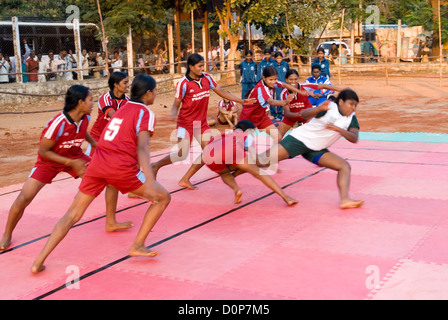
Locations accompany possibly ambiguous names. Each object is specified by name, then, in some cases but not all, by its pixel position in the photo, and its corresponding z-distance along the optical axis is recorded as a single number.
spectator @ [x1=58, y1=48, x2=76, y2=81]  20.79
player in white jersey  6.40
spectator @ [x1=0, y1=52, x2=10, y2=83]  19.33
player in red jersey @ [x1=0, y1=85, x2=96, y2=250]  5.25
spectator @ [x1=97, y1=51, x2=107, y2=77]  22.19
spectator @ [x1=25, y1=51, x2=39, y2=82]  19.88
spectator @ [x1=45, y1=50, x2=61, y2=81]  20.56
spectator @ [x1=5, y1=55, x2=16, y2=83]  19.80
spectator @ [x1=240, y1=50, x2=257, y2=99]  16.69
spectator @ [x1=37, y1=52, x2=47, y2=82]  20.16
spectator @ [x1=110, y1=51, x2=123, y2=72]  21.93
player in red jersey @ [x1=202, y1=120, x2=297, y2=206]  6.55
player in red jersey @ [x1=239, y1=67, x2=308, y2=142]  8.13
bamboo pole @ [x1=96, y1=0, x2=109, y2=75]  19.55
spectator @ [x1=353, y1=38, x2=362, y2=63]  35.81
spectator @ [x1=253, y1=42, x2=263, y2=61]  30.72
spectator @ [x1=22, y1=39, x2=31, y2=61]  20.17
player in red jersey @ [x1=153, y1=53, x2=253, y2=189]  7.47
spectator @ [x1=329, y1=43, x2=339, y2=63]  24.16
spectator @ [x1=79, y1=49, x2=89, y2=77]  21.28
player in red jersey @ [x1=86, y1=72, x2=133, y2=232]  5.87
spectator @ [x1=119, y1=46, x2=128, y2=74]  24.53
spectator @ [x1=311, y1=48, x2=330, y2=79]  14.51
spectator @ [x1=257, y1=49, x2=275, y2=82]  15.93
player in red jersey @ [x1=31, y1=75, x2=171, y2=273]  4.73
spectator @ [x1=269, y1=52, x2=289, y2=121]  15.43
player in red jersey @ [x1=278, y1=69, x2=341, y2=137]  8.66
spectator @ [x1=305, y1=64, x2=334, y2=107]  11.73
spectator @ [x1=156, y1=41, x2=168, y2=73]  24.91
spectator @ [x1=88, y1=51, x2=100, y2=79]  22.08
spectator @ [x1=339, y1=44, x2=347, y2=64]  33.47
